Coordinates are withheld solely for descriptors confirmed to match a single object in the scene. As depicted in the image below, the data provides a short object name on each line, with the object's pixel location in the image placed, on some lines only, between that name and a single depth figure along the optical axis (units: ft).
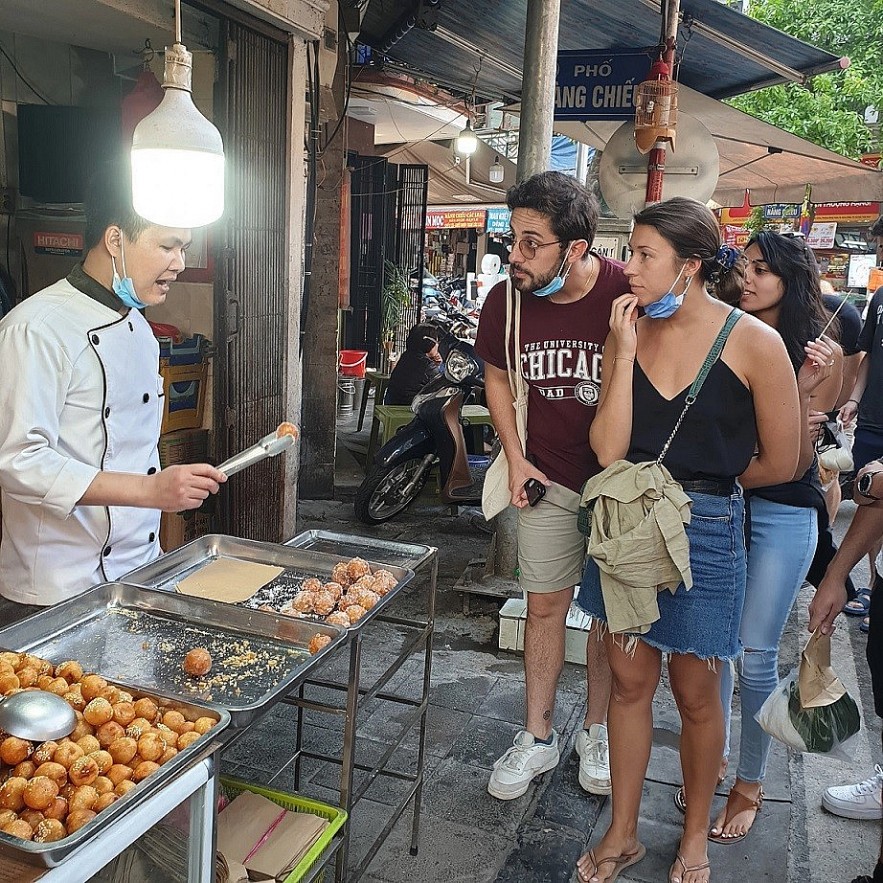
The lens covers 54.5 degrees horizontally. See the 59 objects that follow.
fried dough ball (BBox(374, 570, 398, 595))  7.40
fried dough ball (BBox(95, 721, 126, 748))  4.90
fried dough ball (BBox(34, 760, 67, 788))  4.53
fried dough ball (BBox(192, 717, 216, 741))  5.00
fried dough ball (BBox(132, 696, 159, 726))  5.16
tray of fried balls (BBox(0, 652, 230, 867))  4.08
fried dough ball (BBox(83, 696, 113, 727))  5.01
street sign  19.27
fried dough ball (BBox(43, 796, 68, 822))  4.24
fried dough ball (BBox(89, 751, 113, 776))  4.67
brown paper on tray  7.27
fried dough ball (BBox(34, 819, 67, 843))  4.04
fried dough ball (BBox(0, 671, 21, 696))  5.18
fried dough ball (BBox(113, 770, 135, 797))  4.52
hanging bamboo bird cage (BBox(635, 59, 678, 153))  14.62
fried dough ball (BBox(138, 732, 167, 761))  4.79
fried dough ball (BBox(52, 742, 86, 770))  4.67
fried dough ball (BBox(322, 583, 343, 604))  7.39
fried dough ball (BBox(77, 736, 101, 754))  4.79
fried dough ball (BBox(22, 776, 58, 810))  4.29
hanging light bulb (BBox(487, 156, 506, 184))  39.96
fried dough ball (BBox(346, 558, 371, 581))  7.71
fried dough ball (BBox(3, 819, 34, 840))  4.04
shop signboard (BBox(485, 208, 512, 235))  70.67
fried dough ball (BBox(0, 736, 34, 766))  4.63
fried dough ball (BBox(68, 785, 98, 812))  4.31
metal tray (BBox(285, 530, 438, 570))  8.42
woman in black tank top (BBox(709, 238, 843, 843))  9.00
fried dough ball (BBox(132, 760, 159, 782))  4.68
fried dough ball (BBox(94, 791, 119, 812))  4.35
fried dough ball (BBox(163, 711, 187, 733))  5.07
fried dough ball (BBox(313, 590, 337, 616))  7.07
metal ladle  4.74
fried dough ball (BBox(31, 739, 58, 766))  4.67
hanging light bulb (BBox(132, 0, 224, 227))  5.82
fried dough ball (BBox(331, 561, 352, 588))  7.67
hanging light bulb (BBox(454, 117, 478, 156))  30.66
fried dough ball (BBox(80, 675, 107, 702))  5.23
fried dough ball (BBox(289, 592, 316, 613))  7.14
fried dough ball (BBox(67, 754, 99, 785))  4.53
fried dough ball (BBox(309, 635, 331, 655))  6.29
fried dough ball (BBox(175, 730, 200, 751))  4.87
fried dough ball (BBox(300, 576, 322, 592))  7.47
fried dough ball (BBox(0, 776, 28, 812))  4.36
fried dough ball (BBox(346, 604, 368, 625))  6.80
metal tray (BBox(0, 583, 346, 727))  5.94
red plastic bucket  31.71
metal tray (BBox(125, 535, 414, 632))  7.38
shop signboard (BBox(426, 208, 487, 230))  71.51
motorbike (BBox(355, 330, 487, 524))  20.26
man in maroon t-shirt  9.55
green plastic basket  6.68
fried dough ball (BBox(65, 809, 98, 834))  4.20
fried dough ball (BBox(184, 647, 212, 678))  6.02
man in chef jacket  6.44
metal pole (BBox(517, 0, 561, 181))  14.51
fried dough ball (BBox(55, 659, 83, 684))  5.44
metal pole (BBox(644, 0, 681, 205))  15.28
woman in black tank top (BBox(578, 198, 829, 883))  7.81
